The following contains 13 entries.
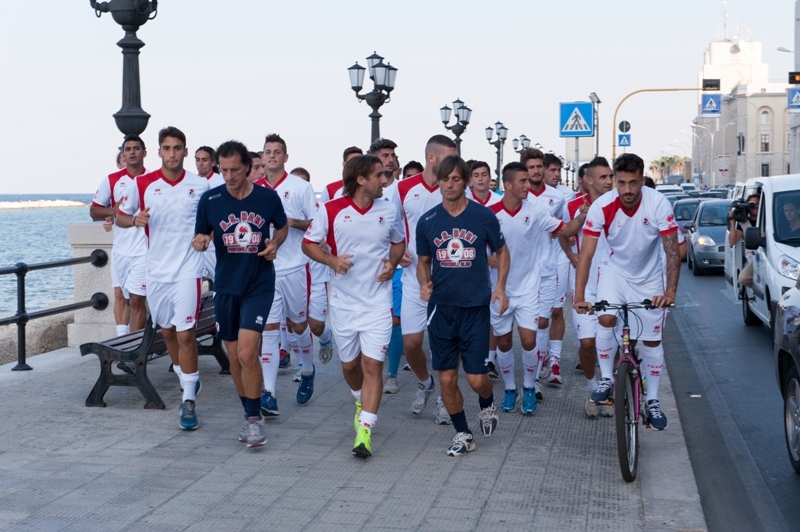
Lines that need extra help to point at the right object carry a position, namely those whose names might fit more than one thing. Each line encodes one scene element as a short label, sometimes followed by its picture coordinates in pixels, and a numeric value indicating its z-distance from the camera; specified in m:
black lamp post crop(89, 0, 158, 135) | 12.16
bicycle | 6.48
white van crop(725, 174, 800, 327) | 12.10
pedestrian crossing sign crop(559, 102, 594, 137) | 18.14
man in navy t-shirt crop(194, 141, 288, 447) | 7.45
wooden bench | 8.73
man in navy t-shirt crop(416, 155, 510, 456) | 7.07
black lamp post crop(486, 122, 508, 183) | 43.50
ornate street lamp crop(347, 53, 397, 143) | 20.12
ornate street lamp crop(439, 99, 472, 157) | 31.62
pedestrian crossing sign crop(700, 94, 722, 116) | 52.06
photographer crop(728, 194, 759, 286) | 13.59
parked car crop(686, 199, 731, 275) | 23.17
